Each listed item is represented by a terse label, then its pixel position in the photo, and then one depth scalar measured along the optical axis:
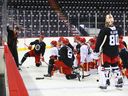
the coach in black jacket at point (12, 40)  12.91
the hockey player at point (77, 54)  12.25
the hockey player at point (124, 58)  9.77
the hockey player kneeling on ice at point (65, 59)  10.96
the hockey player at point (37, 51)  14.70
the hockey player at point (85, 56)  11.29
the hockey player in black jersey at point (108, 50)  8.30
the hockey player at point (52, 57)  11.36
